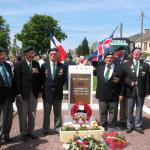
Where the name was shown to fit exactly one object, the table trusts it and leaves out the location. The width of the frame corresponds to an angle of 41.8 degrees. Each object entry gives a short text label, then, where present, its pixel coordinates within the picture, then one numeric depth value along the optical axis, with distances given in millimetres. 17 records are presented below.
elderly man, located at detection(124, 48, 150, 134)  4653
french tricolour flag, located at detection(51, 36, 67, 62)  6485
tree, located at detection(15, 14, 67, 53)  34353
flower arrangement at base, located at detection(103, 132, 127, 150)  3940
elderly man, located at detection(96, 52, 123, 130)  4645
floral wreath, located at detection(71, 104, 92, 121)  4672
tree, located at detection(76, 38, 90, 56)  38072
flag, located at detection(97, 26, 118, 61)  5948
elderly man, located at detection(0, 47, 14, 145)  3896
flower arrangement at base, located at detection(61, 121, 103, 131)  4373
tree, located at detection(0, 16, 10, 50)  43478
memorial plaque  4731
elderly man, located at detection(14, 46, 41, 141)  4132
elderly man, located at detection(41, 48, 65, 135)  4416
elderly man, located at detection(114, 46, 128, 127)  4943
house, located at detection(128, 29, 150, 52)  53064
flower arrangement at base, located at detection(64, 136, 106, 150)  3684
